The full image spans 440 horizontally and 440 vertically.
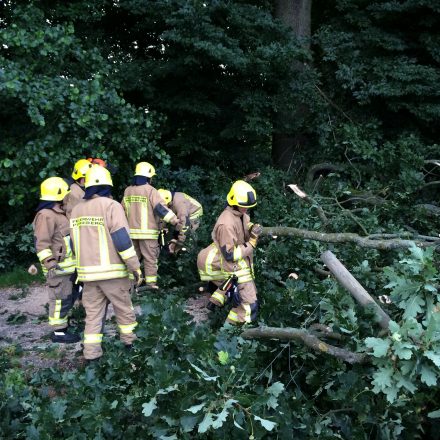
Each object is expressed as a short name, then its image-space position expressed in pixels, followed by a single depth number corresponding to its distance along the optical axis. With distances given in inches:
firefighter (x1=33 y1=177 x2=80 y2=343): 222.5
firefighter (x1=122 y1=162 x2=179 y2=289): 275.1
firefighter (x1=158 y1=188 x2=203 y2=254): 288.4
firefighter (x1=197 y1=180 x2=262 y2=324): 205.9
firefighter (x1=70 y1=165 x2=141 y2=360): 187.3
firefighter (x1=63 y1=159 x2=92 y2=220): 236.9
